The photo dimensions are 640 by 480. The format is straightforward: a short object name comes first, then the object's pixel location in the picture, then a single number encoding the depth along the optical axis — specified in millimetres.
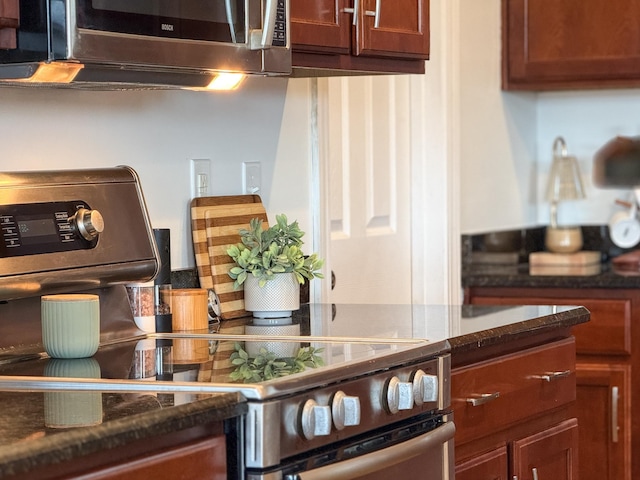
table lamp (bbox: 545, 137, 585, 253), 4074
